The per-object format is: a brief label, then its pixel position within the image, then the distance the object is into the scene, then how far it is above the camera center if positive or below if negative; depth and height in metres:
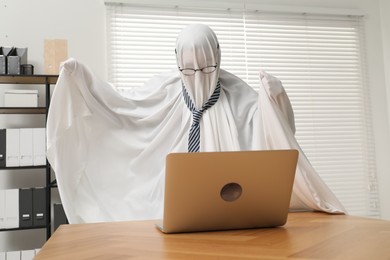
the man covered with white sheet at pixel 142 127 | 1.72 +0.13
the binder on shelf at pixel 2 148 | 2.85 +0.09
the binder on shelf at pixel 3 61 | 2.90 +0.71
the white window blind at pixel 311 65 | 3.53 +0.81
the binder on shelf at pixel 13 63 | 2.92 +0.70
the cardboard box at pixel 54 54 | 2.98 +0.78
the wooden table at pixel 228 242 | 0.66 -0.17
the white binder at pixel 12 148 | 2.85 +0.09
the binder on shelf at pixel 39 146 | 2.89 +0.10
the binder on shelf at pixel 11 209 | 2.80 -0.33
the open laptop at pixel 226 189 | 0.83 -0.08
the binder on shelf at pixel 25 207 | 2.81 -0.33
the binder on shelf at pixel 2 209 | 2.79 -0.33
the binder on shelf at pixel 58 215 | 2.88 -0.40
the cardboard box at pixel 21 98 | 2.93 +0.45
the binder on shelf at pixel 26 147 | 2.88 +0.09
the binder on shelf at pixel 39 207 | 2.83 -0.33
